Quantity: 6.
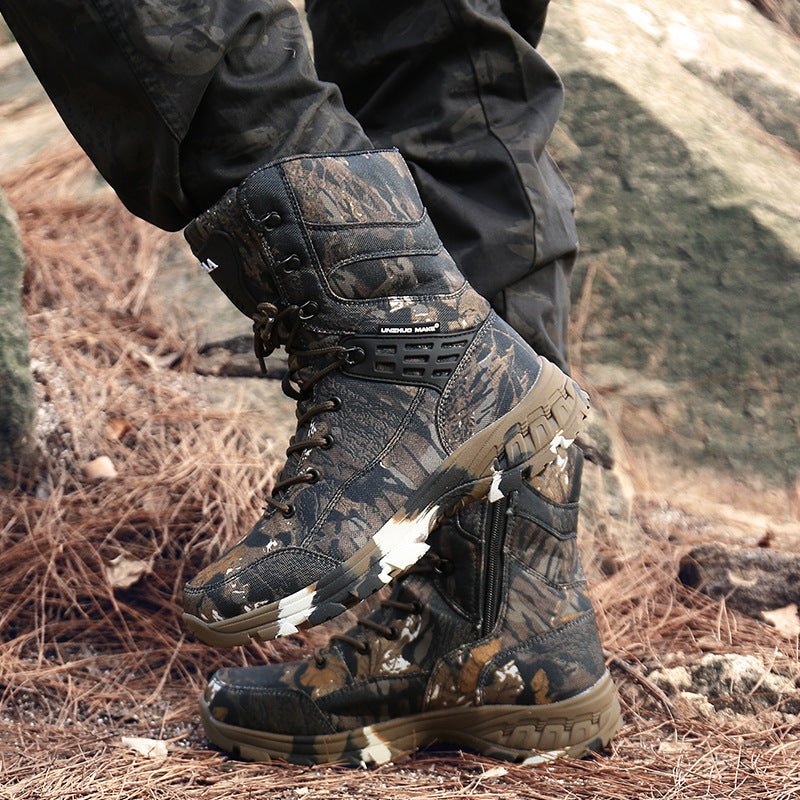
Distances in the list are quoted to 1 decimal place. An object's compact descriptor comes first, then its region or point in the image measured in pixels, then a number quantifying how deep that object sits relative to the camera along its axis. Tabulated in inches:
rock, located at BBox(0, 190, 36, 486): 141.8
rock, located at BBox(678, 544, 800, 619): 142.3
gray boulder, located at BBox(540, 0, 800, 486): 151.2
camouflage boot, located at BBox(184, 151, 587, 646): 130.4
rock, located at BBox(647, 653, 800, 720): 136.1
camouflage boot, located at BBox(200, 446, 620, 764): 133.7
